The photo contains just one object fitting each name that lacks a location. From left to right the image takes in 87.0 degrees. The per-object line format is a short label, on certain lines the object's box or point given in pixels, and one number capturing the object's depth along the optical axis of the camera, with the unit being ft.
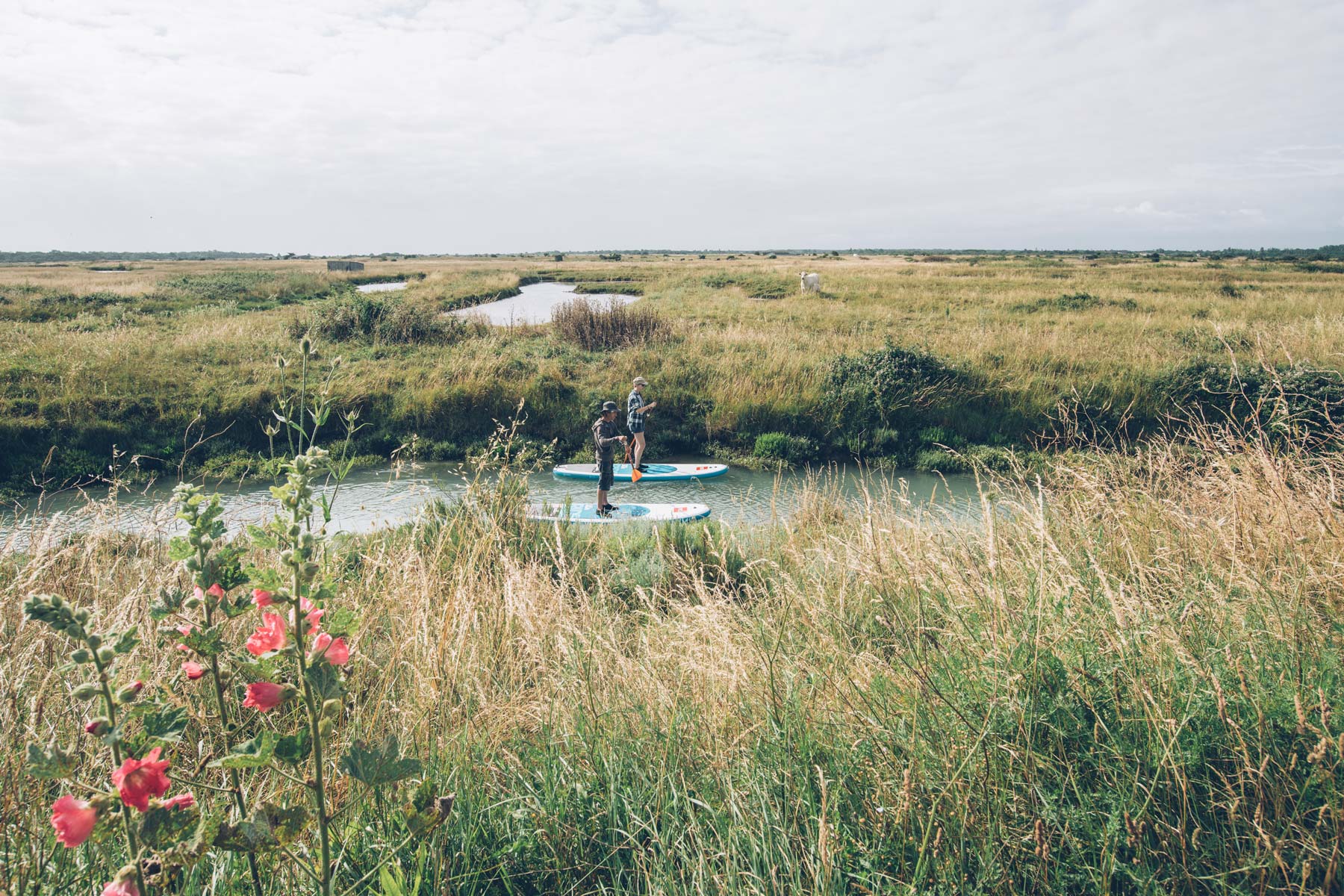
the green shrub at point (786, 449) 48.65
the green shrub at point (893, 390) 50.39
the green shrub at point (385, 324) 66.13
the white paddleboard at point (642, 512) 35.27
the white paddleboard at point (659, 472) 45.27
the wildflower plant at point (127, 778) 3.62
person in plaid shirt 43.88
